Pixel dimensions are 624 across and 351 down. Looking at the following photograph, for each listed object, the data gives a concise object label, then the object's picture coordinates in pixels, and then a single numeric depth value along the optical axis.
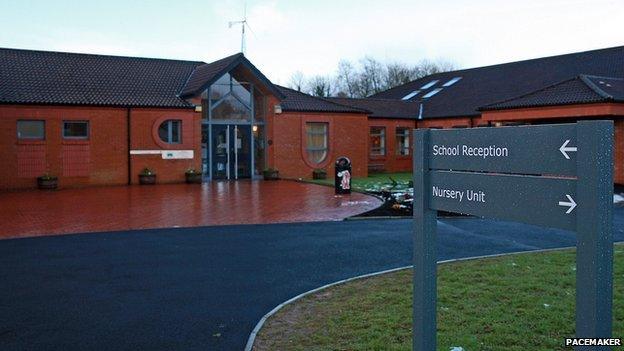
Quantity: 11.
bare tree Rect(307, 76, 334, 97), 84.31
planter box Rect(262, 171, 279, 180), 27.36
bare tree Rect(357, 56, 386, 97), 78.38
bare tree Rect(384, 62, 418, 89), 73.94
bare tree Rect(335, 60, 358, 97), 81.15
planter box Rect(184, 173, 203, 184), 25.92
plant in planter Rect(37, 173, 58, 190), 22.83
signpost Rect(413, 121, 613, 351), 2.91
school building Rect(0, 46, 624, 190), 23.33
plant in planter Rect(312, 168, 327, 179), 28.91
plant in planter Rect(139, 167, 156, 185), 25.22
